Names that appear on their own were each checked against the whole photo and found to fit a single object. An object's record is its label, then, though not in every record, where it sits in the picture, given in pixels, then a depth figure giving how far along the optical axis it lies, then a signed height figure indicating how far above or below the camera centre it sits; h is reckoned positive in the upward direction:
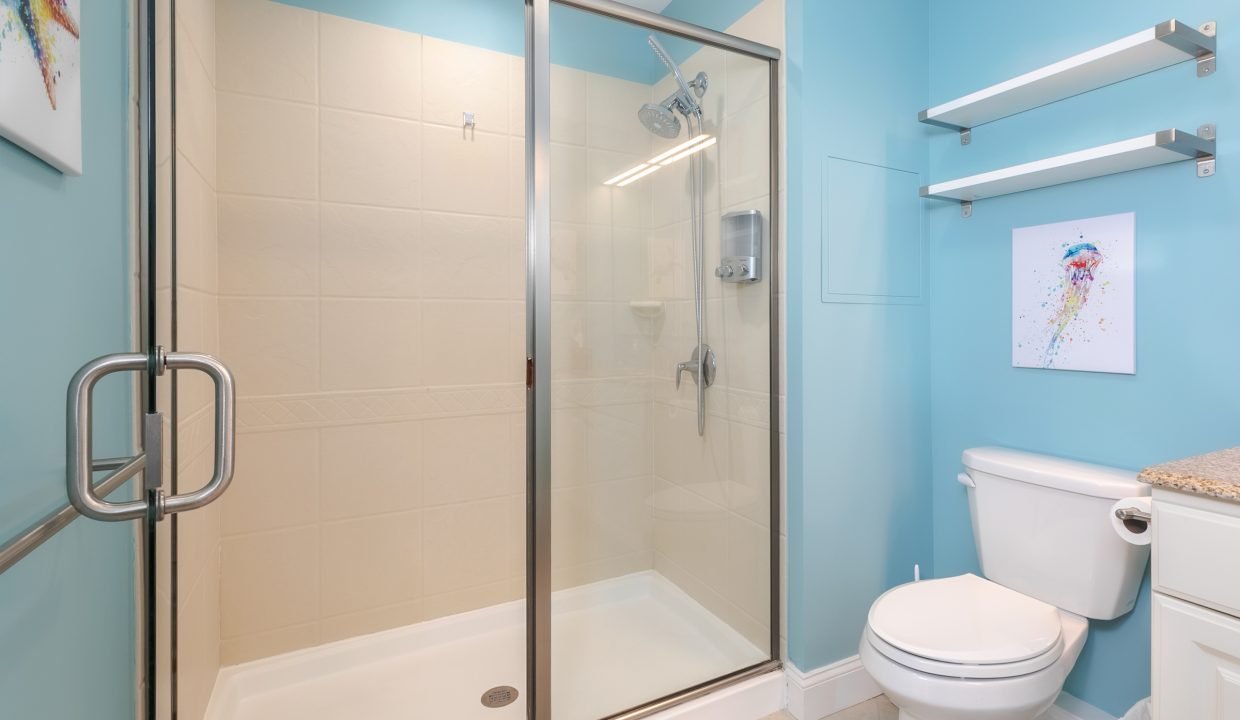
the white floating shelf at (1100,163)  1.28 +0.51
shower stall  1.49 +0.02
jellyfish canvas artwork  1.48 +0.18
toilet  1.23 -0.66
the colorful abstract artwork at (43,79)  0.60 +0.34
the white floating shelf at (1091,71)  1.27 +0.75
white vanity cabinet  0.94 -0.45
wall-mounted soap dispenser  1.78 +0.37
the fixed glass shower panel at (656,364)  1.50 -0.01
